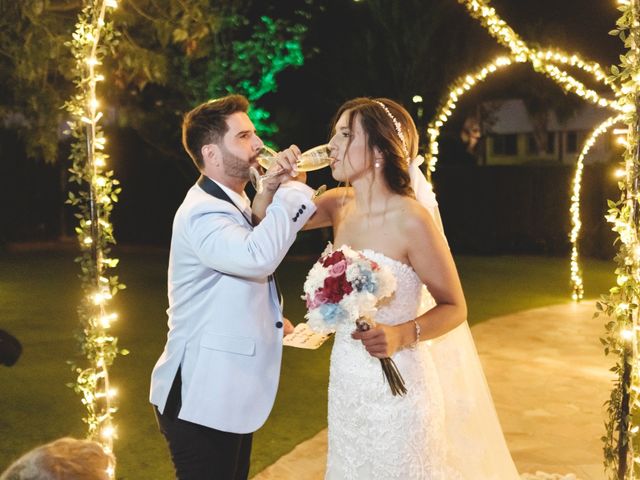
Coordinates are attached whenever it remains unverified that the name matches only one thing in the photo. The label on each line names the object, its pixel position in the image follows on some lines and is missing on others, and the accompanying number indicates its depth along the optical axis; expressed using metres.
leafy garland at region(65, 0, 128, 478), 3.70
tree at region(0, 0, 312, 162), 7.76
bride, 3.00
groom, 2.86
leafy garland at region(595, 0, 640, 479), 3.32
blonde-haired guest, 1.94
